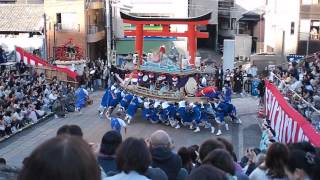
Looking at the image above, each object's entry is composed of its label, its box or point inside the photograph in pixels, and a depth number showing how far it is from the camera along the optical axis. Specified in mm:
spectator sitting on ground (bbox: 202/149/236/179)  3747
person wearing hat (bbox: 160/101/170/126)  16359
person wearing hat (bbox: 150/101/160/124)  16609
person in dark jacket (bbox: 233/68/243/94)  22750
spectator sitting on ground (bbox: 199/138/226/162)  4558
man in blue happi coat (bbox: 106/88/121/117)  17516
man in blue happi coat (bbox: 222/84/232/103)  16555
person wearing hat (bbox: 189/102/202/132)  15820
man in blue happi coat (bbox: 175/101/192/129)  15961
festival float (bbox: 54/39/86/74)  24588
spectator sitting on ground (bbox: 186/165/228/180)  2922
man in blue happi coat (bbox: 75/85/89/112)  18500
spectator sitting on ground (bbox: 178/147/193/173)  5625
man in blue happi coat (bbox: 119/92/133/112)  17078
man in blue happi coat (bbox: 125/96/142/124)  16734
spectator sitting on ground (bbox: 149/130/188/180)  4832
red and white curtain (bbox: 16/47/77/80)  22688
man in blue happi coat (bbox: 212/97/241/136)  15961
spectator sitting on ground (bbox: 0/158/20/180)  3143
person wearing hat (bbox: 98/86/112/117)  17742
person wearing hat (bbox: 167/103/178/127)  16250
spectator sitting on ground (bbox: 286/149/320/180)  3971
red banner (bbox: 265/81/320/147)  9320
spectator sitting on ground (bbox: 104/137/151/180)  3549
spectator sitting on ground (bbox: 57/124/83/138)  4719
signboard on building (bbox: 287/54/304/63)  24977
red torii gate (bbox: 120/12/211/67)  17422
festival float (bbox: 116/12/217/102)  16719
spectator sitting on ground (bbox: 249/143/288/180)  4367
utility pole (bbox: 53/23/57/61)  28805
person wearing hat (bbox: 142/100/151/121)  16734
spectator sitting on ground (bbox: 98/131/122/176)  4684
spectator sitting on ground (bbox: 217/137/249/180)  4482
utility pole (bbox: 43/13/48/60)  27031
